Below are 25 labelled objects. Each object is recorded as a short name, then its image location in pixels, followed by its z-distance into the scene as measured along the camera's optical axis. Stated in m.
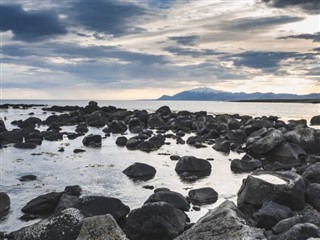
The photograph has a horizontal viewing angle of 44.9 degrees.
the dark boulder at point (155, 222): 13.05
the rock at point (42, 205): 16.28
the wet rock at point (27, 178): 22.59
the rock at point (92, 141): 38.00
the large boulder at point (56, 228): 10.68
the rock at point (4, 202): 16.57
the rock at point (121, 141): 38.58
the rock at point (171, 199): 16.09
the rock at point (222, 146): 34.10
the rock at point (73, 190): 18.95
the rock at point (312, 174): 19.70
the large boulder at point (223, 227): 8.68
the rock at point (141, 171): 23.29
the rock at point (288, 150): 30.75
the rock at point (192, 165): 24.72
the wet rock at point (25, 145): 36.84
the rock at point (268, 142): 31.75
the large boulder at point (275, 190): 15.83
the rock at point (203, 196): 17.76
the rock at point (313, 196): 16.29
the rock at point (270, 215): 13.80
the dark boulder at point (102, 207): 14.62
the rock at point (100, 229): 8.77
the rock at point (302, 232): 9.68
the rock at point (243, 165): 25.23
